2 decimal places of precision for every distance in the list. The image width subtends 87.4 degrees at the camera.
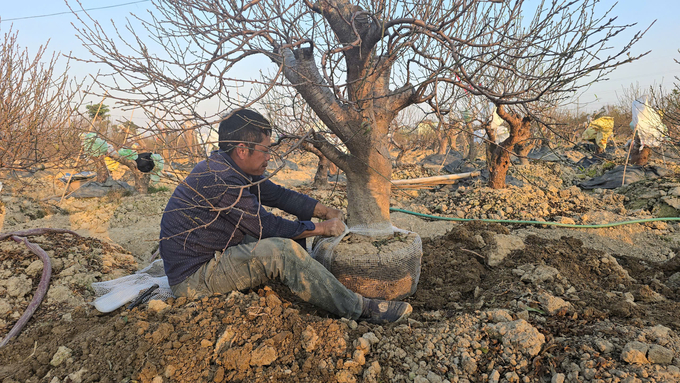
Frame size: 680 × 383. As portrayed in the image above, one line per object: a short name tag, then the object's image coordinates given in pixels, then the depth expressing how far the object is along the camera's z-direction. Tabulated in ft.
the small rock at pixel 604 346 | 4.87
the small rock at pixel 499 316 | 5.97
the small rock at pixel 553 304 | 6.30
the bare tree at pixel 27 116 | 13.19
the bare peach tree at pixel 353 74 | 6.09
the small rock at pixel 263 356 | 5.29
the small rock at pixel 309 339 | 5.58
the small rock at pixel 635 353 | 4.57
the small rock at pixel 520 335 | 5.19
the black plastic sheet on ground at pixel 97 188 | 23.63
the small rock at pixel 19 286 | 8.39
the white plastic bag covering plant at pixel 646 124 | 22.26
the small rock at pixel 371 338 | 5.85
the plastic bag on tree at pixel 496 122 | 24.45
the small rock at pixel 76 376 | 4.97
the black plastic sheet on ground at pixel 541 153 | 30.82
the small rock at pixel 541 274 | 7.69
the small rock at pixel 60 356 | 5.43
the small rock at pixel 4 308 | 7.87
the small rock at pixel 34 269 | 8.98
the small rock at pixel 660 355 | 4.51
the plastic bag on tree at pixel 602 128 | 31.22
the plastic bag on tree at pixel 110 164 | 27.58
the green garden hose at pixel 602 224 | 12.89
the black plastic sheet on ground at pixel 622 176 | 20.12
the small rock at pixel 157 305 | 6.51
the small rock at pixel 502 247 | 9.66
